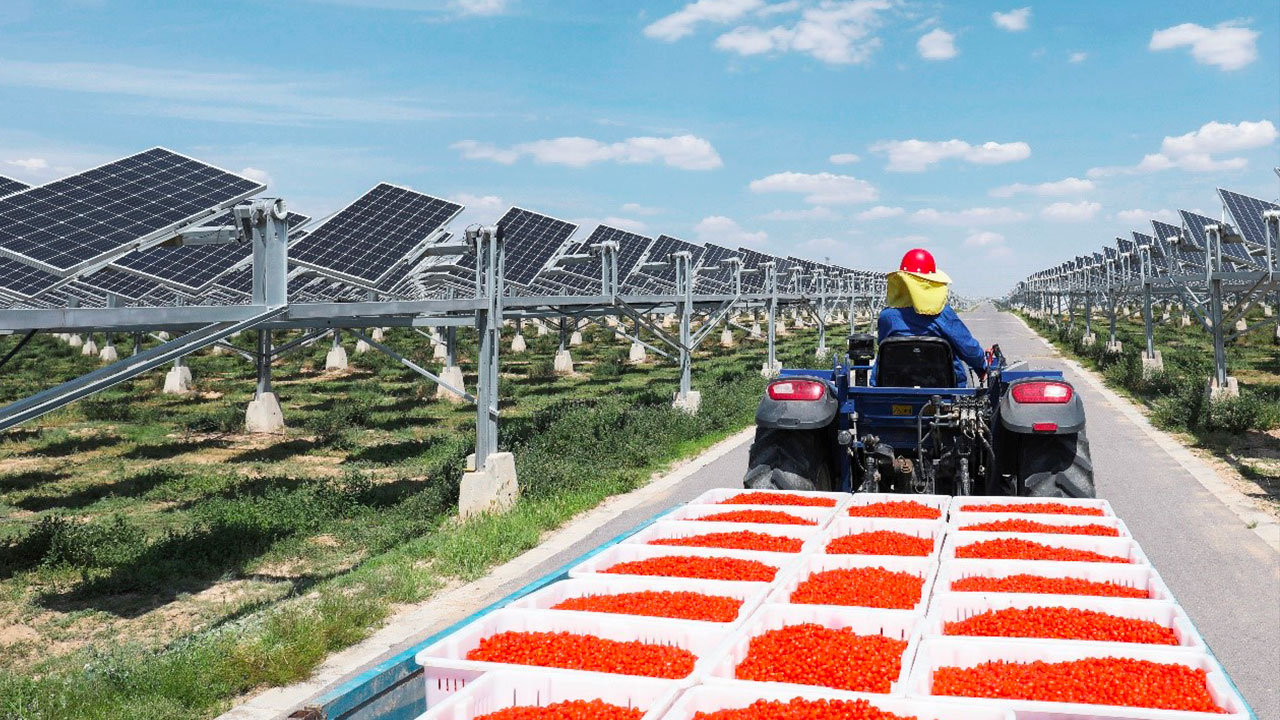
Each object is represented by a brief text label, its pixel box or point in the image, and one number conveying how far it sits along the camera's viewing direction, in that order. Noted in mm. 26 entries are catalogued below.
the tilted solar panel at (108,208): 10367
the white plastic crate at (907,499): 5953
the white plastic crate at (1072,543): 4555
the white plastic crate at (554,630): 3215
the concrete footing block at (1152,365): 24703
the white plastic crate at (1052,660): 2738
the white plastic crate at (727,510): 5573
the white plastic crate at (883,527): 5179
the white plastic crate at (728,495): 6196
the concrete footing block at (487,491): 10742
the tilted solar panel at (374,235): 16938
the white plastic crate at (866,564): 4387
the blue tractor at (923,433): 7129
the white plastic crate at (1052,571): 4160
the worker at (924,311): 7258
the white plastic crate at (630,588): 3963
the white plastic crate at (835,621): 3582
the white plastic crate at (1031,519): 5215
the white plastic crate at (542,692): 2975
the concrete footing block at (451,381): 23594
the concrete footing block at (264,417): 18156
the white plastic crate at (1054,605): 3535
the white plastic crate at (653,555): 4496
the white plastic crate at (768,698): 2814
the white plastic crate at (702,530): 5074
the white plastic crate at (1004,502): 5699
